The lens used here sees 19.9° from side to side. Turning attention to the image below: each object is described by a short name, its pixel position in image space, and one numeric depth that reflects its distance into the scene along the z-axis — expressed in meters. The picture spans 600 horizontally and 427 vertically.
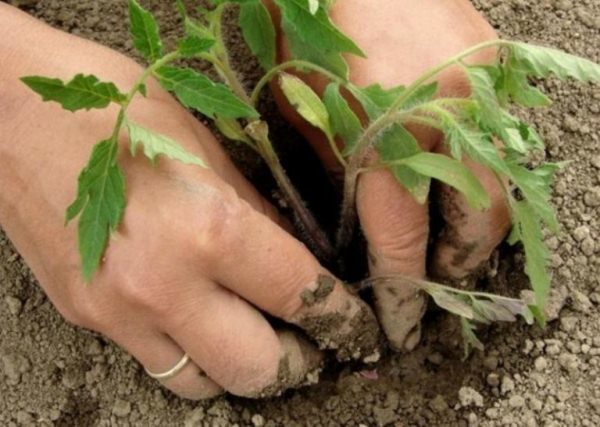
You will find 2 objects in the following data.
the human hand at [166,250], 0.53
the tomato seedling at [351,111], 0.50
